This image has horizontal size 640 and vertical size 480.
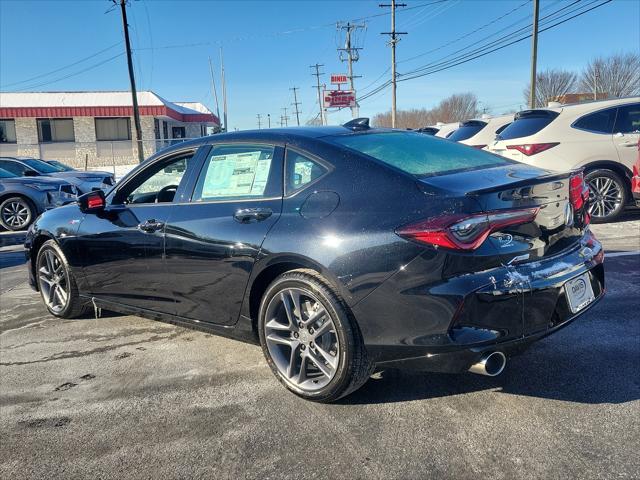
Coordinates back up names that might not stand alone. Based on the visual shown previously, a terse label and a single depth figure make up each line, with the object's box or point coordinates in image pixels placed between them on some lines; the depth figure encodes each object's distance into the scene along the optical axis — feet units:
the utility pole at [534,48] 75.31
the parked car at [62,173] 40.14
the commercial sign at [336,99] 175.42
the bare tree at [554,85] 218.79
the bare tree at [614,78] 201.26
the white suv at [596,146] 26.22
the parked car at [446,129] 46.50
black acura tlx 8.36
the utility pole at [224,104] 159.18
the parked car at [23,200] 35.04
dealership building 110.73
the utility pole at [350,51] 172.35
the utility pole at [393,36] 136.87
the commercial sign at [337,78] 183.52
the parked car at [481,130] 36.24
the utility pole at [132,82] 89.30
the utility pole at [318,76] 255.70
